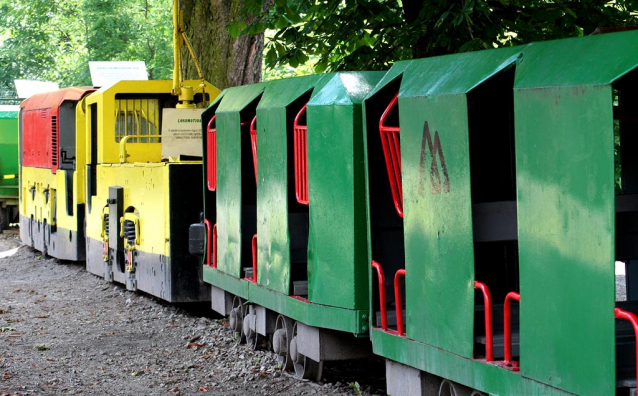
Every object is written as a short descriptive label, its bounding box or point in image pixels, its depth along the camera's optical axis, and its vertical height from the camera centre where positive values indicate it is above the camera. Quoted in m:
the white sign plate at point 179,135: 13.59 +0.83
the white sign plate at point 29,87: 27.02 +2.91
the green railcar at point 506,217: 4.90 -0.12
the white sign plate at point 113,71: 22.41 +2.72
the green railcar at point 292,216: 7.82 -0.12
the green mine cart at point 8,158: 26.92 +1.20
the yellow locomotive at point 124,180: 12.52 +0.33
